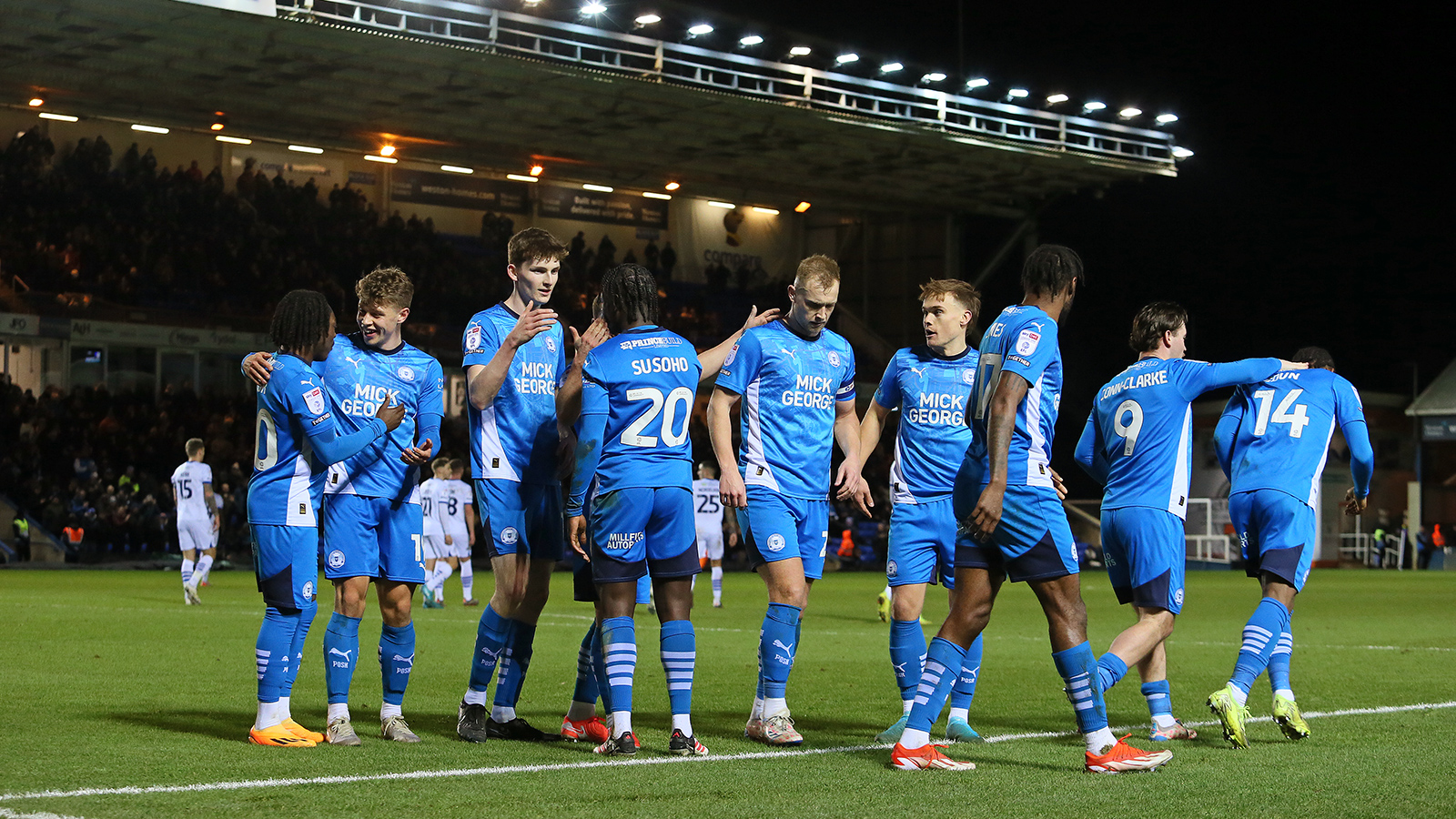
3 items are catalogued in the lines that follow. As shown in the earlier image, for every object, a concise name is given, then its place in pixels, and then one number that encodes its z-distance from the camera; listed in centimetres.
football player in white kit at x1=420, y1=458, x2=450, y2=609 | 1877
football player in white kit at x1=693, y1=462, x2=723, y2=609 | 2052
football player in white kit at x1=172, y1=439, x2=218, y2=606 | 1928
